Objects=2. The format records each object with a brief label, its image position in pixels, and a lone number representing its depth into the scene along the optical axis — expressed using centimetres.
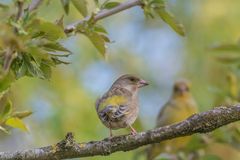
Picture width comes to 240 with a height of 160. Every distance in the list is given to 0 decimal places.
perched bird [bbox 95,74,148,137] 707
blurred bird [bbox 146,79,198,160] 1112
